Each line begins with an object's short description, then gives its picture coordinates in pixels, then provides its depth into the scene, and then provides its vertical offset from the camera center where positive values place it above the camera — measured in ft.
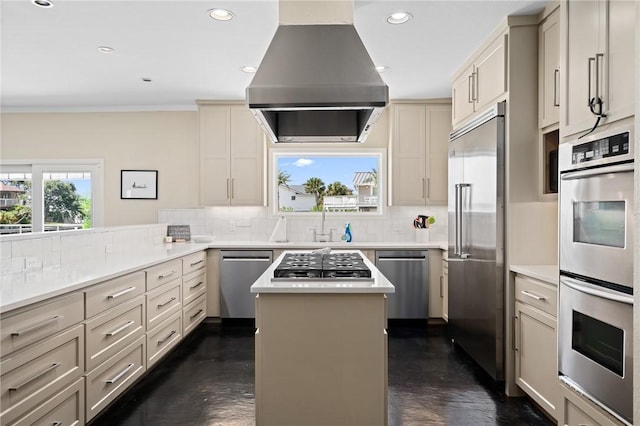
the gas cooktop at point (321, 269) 7.25 -1.01
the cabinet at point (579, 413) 5.46 -2.86
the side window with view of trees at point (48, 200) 17.26 +0.55
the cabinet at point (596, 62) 5.26 +2.18
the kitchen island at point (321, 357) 6.69 -2.38
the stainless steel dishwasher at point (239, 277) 14.76 -2.32
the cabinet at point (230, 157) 15.98 +2.23
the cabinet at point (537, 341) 7.59 -2.56
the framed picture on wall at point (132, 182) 17.26 +1.33
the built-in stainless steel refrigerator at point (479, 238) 9.28 -0.61
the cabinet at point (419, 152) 15.81 +2.42
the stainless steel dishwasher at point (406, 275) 14.67 -2.20
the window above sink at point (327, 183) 17.17 +1.31
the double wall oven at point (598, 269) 5.06 -0.75
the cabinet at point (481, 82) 9.46 +3.52
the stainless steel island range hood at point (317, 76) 6.95 +2.47
